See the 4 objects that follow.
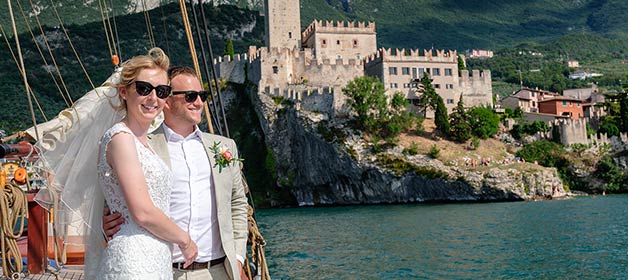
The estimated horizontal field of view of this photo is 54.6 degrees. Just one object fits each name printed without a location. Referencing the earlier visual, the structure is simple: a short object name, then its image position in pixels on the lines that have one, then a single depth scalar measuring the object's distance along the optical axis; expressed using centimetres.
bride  331
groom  395
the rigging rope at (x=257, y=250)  508
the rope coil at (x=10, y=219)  516
